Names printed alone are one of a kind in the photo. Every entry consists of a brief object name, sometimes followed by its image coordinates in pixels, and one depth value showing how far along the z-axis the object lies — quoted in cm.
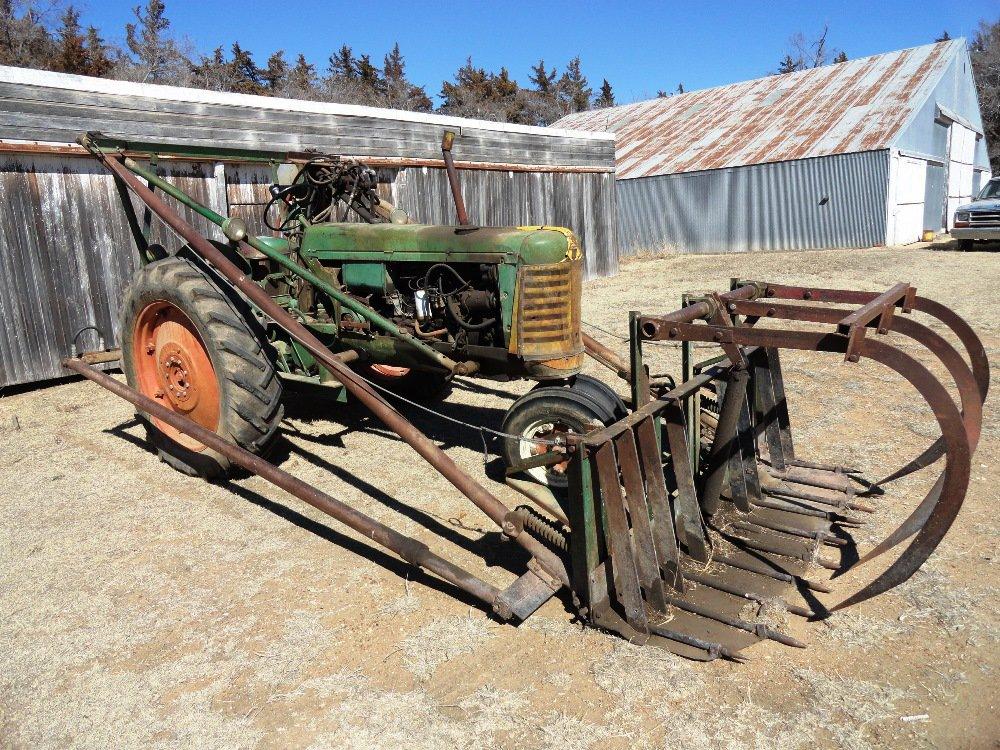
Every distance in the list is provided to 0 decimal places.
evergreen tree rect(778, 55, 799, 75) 5259
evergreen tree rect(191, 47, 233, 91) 3133
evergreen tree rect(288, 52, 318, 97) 3603
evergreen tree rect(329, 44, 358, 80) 4234
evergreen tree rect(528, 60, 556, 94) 5012
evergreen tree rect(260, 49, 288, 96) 3638
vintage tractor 327
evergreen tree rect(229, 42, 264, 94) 3359
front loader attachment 303
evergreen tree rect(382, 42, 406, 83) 4291
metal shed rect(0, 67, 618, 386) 728
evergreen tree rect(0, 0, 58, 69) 2361
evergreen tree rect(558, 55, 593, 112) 4950
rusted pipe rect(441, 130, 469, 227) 558
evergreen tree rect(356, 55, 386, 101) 4134
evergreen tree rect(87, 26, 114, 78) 2414
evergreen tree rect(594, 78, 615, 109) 5309
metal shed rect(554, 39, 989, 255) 1908
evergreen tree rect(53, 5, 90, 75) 2347
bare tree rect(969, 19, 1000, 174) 3394
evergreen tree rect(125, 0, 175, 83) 3027
